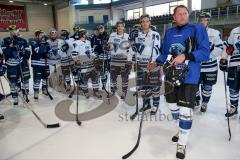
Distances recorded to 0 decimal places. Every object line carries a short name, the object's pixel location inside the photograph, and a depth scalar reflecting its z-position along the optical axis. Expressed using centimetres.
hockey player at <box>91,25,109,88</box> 378
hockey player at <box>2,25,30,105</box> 315
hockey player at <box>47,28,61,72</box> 393
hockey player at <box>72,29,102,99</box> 338
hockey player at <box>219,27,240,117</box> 231
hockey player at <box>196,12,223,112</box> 243
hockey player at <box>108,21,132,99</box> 326
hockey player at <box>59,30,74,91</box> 397
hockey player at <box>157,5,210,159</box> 165
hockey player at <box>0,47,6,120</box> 295
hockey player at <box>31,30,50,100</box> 347
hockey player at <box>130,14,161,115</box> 260
